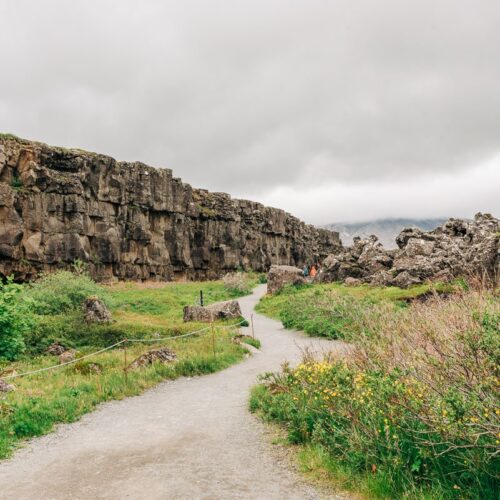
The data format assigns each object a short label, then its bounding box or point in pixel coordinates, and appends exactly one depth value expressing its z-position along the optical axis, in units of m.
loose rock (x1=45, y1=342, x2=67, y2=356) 20.78
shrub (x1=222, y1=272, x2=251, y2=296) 50.84
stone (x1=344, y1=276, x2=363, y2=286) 38.46
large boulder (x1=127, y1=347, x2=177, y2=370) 16.66
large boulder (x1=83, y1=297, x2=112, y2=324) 25.31
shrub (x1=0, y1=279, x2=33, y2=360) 15.62
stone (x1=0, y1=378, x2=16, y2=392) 13.03
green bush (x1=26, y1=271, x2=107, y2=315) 29.66
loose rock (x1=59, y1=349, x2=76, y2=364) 18.80
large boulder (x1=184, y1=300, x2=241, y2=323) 28.52
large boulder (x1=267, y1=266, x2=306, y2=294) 43.16
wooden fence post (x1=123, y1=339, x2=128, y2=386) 14.58
